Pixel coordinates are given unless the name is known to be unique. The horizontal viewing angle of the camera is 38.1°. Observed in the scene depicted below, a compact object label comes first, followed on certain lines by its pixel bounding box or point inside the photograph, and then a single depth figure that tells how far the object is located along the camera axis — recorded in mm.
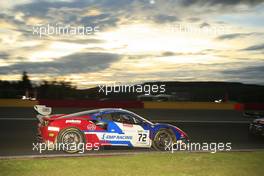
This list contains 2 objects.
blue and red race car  8211
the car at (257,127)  11625
